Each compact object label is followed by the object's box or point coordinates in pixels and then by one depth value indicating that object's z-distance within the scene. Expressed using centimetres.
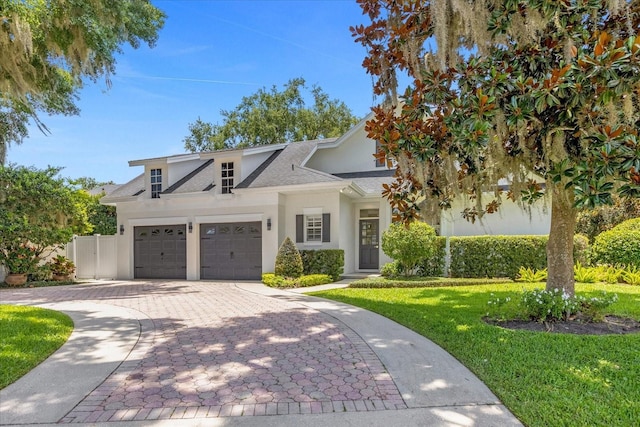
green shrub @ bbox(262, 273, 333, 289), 1166
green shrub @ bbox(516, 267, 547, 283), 1123
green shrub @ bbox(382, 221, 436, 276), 1198
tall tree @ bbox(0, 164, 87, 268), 1353
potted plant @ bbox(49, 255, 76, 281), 1480
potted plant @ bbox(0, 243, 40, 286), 1375
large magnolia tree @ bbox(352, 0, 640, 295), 396
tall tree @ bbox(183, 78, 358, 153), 2888
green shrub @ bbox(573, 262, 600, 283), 1082
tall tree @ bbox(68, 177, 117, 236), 2192
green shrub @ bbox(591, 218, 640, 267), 1114
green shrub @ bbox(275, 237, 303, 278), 1235
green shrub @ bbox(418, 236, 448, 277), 1288
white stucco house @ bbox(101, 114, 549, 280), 1360
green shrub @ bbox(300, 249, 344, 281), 1305
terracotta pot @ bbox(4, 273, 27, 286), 1373
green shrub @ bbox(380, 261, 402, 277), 1273
